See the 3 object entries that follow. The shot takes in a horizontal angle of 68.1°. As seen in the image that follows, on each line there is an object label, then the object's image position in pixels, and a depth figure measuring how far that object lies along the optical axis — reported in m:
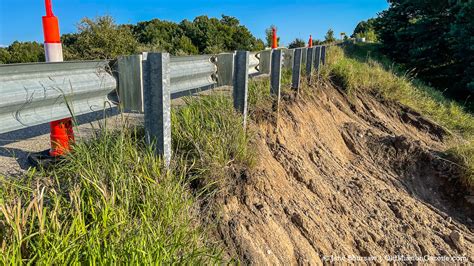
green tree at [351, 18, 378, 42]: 31.76
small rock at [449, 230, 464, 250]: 4.21
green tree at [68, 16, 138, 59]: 17.34
